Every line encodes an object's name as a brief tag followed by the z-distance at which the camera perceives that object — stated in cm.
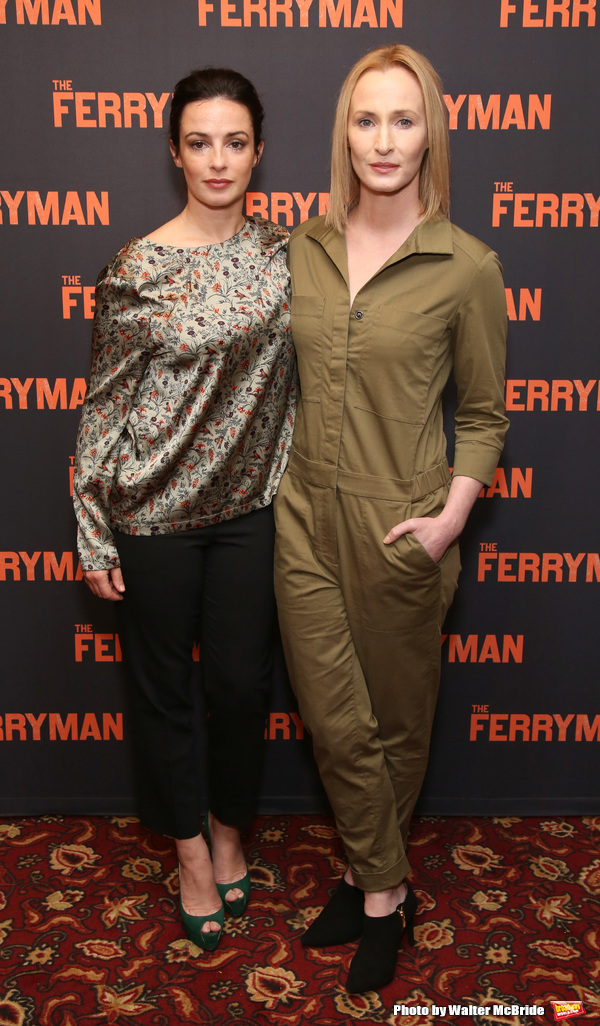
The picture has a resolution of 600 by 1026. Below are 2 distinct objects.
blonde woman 177
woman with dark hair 178
